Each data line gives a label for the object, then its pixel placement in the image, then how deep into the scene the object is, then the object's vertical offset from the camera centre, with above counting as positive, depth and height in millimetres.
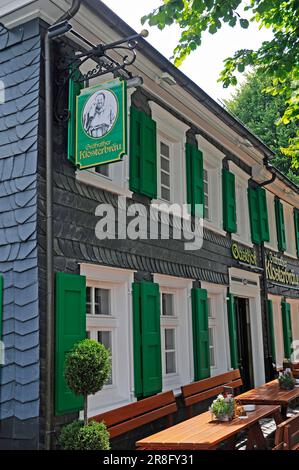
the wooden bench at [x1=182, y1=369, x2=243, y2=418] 8078 -685
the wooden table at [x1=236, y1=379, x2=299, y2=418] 7613 -782
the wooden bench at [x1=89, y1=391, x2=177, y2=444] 6160 -819
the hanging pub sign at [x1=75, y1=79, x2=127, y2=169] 5727 +2369
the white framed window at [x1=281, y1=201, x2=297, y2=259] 16297 +3335
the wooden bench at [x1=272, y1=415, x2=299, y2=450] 4348 -756
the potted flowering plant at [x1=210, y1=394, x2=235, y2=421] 6082 -713
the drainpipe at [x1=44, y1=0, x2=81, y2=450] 5562 +1117
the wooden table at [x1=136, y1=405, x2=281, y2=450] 5121 -894
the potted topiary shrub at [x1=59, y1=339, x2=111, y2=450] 5238 -344
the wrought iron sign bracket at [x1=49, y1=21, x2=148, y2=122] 6008 +3296
